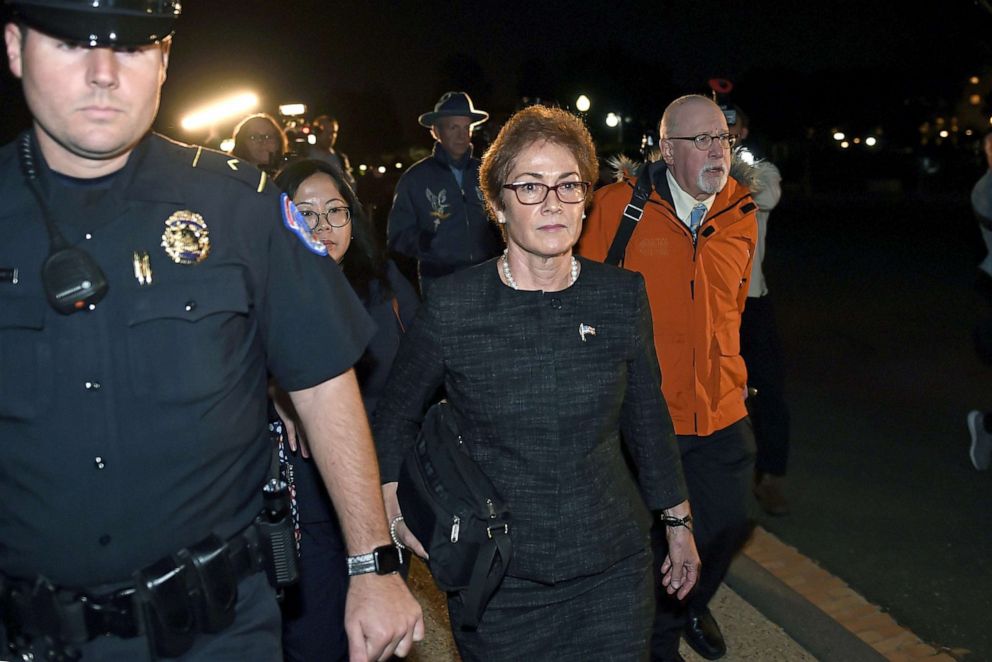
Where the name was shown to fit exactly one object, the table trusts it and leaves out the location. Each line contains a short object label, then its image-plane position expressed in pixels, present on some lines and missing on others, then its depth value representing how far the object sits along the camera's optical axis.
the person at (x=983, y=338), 6.32
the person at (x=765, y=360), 6.24
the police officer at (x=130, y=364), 2.33
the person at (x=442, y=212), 8.23
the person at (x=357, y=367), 3.99
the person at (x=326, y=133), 11.76
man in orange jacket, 4.43
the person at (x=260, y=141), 7.43
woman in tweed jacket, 3.16
